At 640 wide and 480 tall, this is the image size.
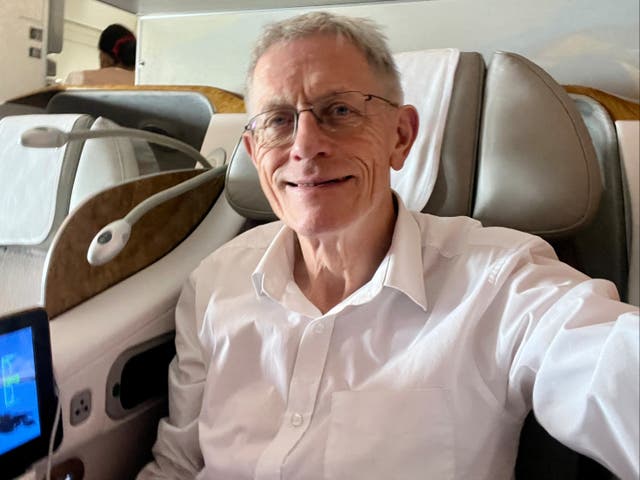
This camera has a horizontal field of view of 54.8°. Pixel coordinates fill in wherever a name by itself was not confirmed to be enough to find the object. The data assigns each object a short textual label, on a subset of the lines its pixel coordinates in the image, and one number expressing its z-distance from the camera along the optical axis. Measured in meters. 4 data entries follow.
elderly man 0.82
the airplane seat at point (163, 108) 1.64
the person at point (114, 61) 2.28
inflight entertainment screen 0.79
